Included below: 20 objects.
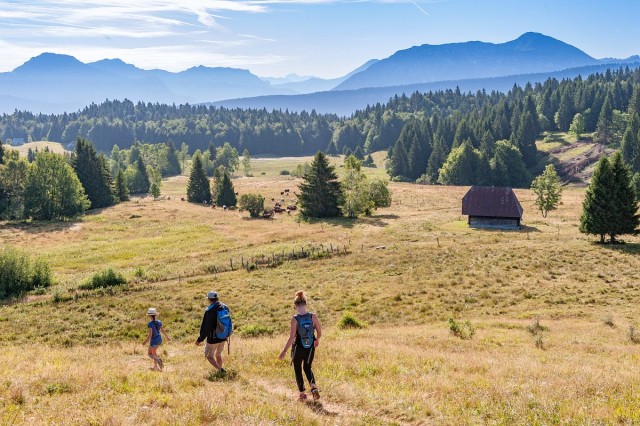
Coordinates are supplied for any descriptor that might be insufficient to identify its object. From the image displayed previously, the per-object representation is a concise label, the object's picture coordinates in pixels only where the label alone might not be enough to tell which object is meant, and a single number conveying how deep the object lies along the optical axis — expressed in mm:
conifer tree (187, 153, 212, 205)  106750
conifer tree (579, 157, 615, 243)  46000
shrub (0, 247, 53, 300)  37250
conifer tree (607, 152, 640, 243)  45719
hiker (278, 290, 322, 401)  10828
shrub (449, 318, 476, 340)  21094
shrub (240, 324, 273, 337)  24438
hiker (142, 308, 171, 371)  15080
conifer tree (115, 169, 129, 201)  107119
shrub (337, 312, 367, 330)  25453
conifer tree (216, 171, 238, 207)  99250
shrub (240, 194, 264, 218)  84625
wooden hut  63688
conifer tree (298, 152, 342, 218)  78750
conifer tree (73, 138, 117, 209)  98812
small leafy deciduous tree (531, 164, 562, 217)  72625
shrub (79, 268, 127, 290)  38125
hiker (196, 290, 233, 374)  12680
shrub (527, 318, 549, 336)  22514
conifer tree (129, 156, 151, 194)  129625
